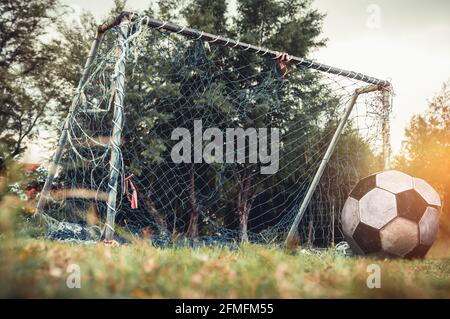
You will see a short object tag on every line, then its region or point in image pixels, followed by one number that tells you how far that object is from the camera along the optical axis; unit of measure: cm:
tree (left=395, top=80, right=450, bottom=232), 923
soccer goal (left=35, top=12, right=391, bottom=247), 509
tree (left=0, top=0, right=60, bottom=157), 998
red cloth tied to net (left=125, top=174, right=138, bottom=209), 321
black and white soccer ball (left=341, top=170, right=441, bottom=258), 323
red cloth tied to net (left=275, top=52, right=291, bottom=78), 468
